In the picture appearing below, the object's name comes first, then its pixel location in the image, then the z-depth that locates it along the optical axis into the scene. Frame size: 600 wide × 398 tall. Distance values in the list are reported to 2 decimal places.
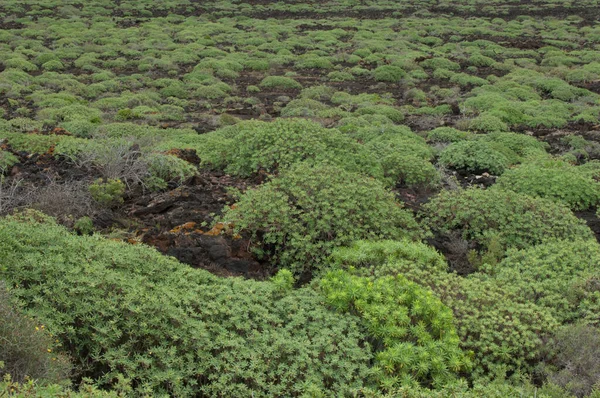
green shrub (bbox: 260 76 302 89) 25.77
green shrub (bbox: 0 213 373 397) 5.03
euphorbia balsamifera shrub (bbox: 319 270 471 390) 5.58
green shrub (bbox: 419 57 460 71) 30.16
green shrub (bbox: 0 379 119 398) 3.69
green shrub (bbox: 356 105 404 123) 20.11
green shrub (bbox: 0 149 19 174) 11.20
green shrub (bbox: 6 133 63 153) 12.52
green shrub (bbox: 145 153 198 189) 10.91
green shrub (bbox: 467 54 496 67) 31.14
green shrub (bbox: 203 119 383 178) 10.47
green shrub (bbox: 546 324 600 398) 5.57
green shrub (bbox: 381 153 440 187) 11.39
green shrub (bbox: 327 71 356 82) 27.58
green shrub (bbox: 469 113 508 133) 17.86
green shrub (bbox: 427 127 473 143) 16.47
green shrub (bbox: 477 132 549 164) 14.90
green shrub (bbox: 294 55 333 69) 30.12
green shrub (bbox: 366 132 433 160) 12.55
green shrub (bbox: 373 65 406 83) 27.61
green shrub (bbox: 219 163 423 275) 7.75
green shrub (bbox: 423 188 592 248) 8.83
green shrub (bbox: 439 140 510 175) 13.20
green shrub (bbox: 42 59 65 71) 27.08
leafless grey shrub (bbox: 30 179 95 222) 8.86
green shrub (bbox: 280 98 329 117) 20.23
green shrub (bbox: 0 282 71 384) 4.35
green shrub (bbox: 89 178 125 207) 9.47
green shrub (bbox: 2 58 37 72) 26.48
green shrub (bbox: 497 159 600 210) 10.66
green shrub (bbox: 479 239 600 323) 6.91
